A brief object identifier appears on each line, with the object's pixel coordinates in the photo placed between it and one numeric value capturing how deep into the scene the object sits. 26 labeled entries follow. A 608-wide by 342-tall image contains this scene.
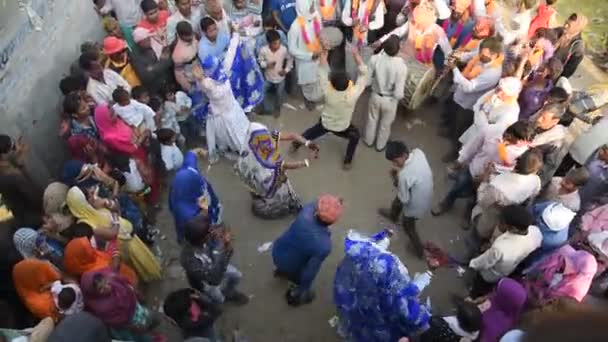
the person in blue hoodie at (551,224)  4.43
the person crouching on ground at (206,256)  4.17
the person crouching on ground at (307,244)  4.33
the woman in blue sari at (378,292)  4.06
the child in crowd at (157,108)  5.67
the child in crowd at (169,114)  5.86
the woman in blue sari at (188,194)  4.72
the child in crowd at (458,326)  3.92
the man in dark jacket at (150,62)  5.86
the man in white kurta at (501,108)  5.32
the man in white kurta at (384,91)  5.77
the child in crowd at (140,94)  5.42
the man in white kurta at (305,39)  6.31
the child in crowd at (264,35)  6.54
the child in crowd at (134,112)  5.18
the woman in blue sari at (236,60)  5.97
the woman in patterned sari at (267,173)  5.14
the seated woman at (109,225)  4.48
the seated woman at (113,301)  4.03
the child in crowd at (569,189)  4.57
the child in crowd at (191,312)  3.87
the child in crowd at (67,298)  4.00
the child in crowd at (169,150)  5.38
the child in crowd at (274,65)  6.28
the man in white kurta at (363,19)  6.74
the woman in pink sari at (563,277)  4.16
